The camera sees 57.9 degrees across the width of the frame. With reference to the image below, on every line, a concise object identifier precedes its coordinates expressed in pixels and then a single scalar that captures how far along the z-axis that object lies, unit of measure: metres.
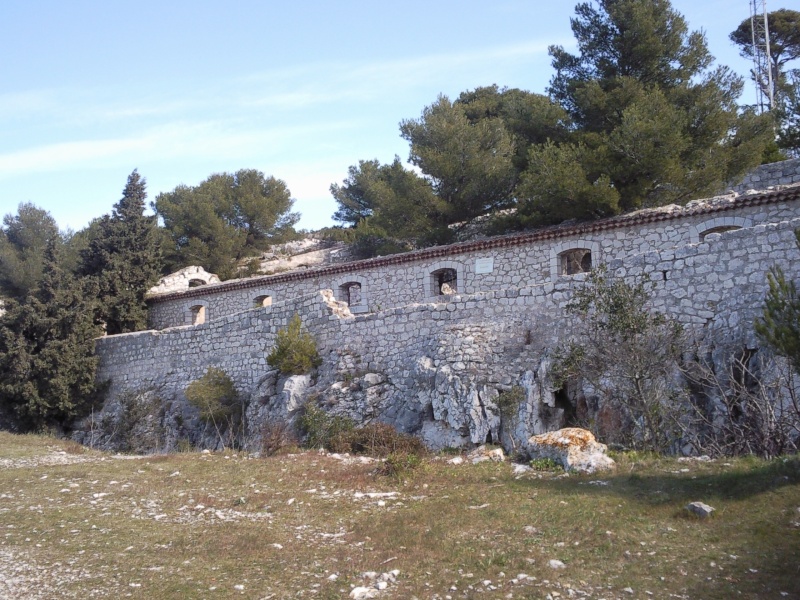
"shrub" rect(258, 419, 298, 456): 14.19
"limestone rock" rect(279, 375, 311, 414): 16.44
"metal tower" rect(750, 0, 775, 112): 39.27
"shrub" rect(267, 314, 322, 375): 17.30
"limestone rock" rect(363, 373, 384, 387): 15.92
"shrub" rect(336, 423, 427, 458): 13.05
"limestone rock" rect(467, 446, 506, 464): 12.12
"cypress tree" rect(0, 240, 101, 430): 21.73
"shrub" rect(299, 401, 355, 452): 14.89
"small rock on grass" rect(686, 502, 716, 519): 8.02
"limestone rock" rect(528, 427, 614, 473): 10.32
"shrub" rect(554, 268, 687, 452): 11.38
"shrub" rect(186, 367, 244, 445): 18.11
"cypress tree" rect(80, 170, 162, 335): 27.06
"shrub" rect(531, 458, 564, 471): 10.76
